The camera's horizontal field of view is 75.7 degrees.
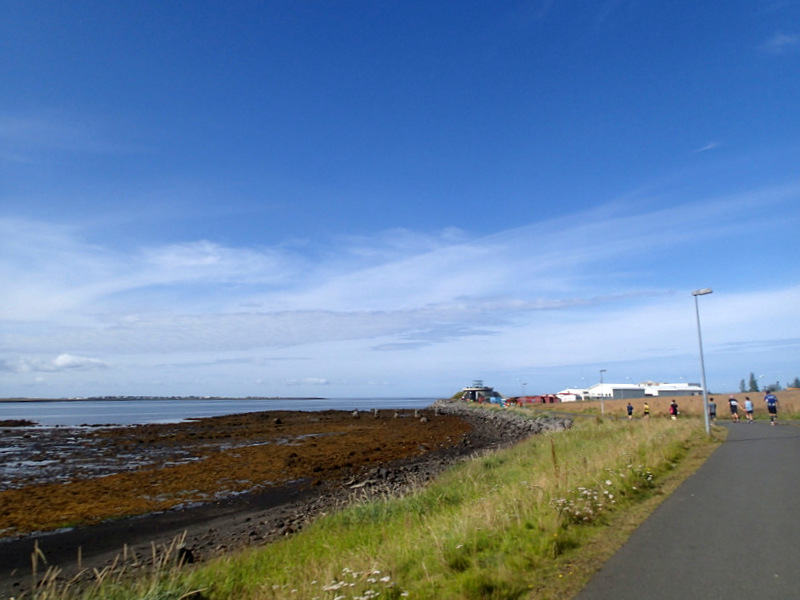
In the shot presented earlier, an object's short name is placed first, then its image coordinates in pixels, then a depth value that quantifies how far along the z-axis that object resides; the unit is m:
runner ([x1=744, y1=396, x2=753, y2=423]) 32.22
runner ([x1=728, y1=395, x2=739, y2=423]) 32.88
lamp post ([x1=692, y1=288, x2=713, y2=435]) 21.91
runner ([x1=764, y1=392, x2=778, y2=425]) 28.39
